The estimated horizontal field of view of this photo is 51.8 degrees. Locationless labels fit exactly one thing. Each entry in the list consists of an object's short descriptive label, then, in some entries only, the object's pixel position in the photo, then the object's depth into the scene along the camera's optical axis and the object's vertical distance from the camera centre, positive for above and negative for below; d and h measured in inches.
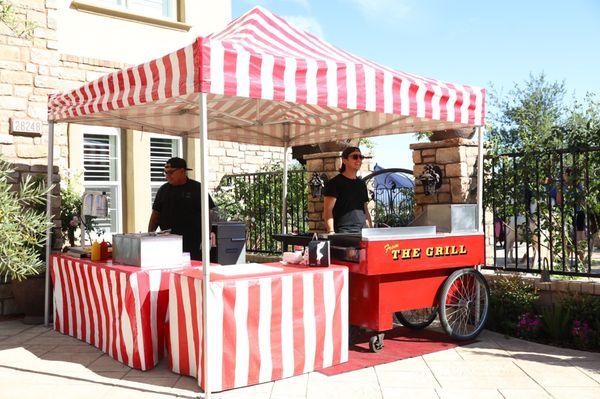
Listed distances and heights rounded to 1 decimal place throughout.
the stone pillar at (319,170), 345.7 +16.4
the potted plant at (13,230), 141.9 -6.8
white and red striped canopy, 170.2 +37.3
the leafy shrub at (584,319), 222.1 -44.7
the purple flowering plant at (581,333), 222.2 -49.2
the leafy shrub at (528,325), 237.3 -49.5
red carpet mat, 200.8 -53.8
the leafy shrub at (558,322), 229.6 -46.8
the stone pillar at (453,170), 273.7 +12.5
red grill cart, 209.3 -27.8
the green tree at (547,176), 247.3 +8.8
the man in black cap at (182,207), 262.4 -2.8
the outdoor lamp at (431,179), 279.9 +8.6
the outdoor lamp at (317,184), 348.2 +8.6
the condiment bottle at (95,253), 228.8 -19.1
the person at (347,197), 239.1 +0.7
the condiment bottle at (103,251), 231.0 -18.6
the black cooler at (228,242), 274.8 -19.2
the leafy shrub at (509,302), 244.3 -41.9
